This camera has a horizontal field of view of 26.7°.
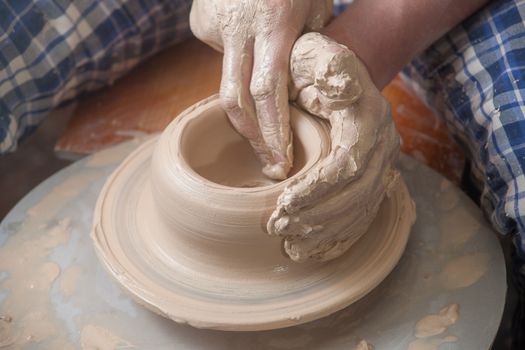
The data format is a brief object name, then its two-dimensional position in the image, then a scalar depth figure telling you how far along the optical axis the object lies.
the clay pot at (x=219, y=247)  0.69
